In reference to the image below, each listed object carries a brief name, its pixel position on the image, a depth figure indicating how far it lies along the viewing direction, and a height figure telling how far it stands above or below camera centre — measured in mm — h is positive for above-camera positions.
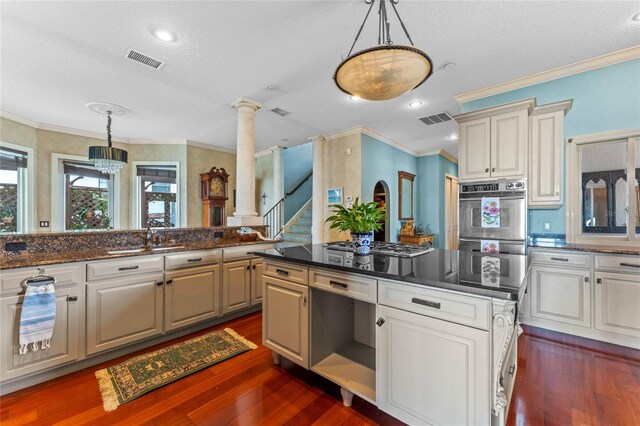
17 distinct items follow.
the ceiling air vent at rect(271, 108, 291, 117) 4281 +1689
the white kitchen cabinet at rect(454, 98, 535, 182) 2963 +856
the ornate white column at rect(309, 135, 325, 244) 5574 +489
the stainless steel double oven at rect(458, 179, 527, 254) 2949 -10
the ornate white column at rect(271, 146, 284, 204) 6641 +1071
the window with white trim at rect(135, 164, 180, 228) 6078 +430
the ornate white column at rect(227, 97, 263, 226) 3965 +763
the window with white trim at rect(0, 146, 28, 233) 4355 +393
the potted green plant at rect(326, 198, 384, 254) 2105 -80
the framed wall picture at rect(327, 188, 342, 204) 5355 +359
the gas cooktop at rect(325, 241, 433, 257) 2009 -303
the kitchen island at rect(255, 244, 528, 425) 1194 -664
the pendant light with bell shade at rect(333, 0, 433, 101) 1360 +792
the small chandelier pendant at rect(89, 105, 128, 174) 3984 +857
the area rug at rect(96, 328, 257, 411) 1888 -1271
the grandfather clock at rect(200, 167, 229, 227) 6230 +440
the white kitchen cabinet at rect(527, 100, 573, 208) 2902 +658
